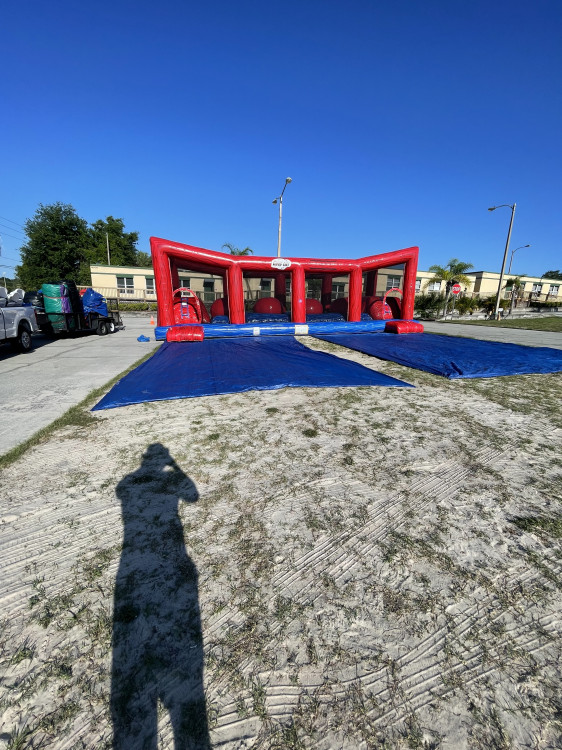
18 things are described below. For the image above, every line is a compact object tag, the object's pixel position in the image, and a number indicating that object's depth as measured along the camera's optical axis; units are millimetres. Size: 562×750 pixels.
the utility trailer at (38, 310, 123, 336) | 11398
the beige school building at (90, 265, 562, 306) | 13492
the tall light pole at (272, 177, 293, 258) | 16438
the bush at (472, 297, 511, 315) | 28706
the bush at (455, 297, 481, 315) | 27828
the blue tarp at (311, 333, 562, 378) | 6605
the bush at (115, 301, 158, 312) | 29564
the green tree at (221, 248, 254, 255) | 28581
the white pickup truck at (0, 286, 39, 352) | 8117
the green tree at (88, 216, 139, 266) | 43406
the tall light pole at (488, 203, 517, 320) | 21828
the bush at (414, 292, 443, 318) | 25703
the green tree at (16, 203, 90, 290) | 42750
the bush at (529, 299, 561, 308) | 34531
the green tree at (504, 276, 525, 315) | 39856
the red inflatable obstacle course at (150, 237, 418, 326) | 10277
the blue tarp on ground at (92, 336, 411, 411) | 5043
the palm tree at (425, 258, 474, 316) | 28547
